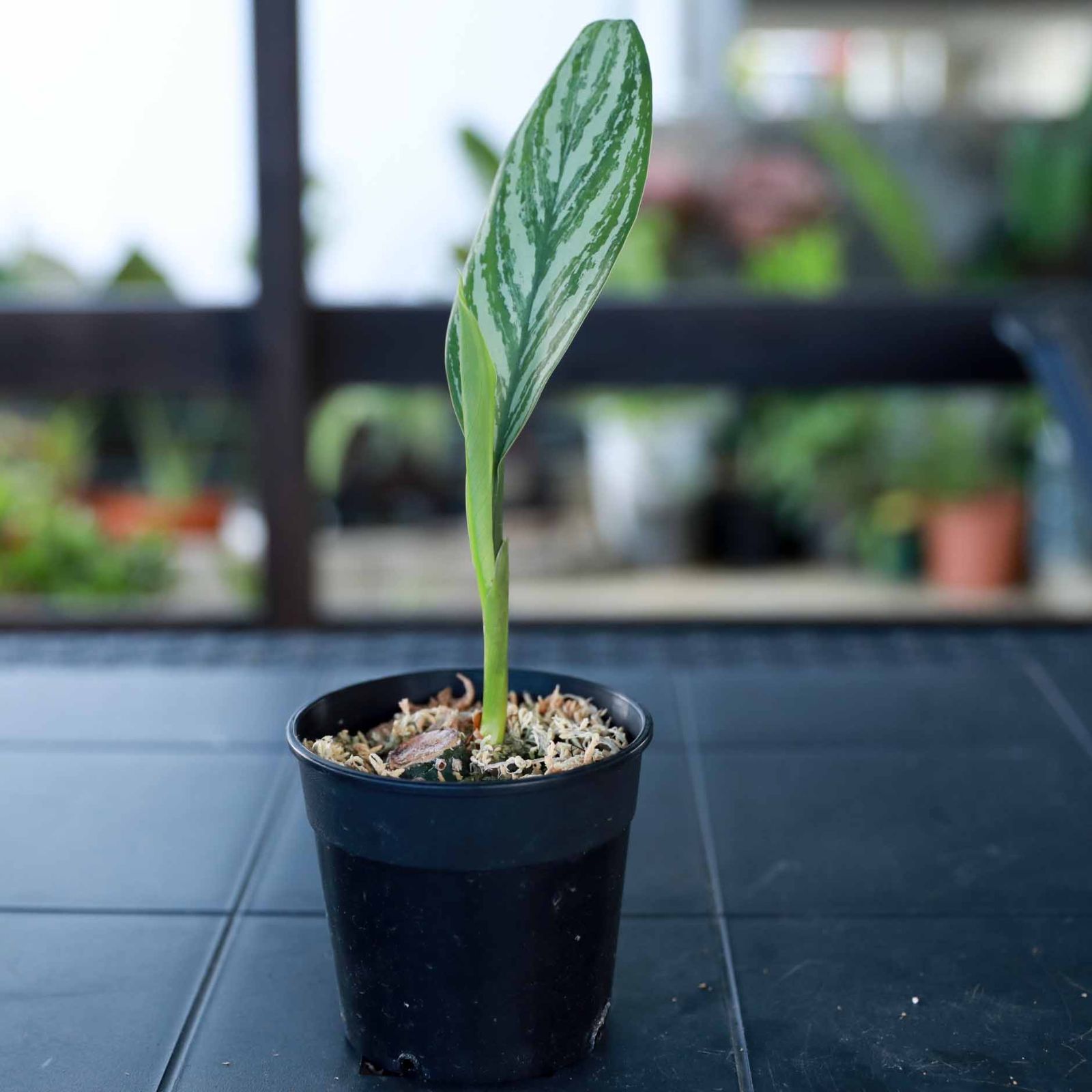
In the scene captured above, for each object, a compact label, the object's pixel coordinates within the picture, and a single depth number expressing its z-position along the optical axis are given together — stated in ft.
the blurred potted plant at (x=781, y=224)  8.64
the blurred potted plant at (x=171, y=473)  8.63
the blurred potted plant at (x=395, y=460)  9.80
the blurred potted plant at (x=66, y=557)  7.37
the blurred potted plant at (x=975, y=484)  8.70
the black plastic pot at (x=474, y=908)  1.98
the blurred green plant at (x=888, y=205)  8.38
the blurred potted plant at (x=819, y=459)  9.07
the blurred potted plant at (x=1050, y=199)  8.29
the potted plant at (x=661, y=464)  9.37
